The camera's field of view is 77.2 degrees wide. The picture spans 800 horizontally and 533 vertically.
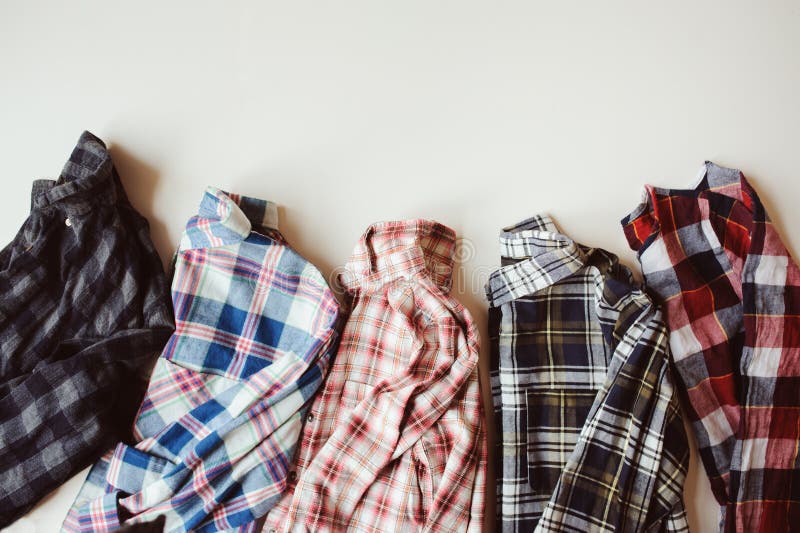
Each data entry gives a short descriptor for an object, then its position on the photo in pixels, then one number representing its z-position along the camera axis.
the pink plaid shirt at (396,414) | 0.97
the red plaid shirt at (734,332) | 1.02
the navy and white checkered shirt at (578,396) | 0.98
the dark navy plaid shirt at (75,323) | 1.01
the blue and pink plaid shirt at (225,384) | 0.99
